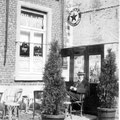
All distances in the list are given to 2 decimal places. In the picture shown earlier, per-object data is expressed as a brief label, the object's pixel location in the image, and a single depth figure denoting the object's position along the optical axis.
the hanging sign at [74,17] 9.77
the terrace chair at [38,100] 8.75
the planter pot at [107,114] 7.23
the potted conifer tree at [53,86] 6.05
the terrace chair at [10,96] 7.38
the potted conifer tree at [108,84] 7.51
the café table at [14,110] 6.62
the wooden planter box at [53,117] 5.79
